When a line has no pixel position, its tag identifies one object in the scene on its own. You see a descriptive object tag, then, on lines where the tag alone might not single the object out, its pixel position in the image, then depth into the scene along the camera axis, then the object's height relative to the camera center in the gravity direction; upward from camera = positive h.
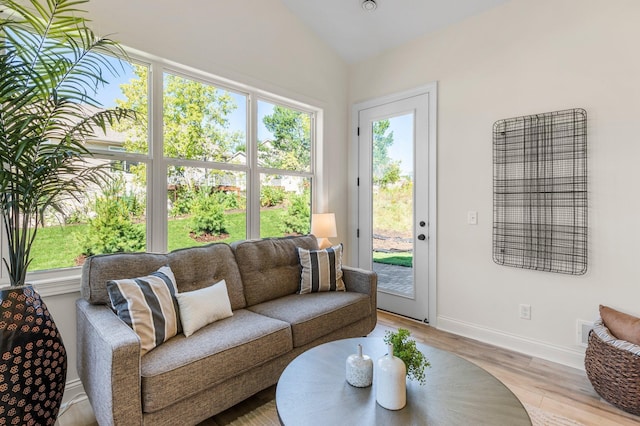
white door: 3.30 +0.07
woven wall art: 2.45 +0.12
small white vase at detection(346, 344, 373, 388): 1.37 -0.70
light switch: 2.97 -0.10
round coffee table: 1.17 -0.76
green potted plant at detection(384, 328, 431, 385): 1.32 -0.60
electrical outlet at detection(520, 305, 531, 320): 2.69 -0.88
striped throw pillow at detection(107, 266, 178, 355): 1.68 -0.54
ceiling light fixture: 3.00 +1.90
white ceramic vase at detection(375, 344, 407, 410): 1.23 -0.68
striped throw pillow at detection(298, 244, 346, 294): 2.75 -0.56
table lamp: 3.36 -0.21
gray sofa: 1.44 -0.73
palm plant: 1.47 +0.37
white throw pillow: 1.90 -0.61
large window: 2.21 +0.31
